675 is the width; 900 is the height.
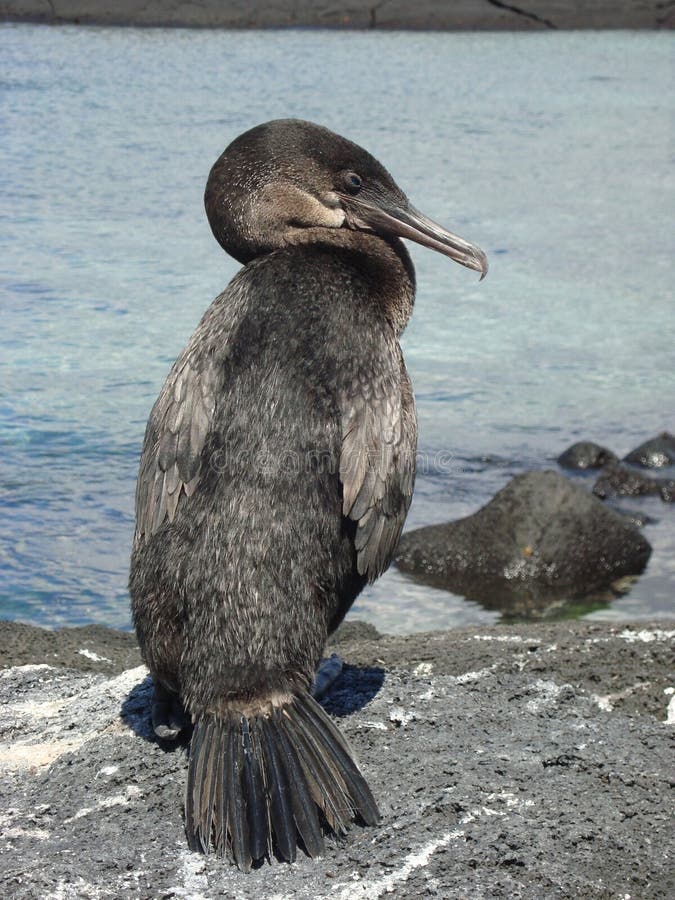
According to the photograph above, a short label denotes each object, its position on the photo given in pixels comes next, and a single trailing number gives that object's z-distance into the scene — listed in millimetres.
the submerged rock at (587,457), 8500
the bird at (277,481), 2826
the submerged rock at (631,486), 8133
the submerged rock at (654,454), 8555
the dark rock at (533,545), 7008
